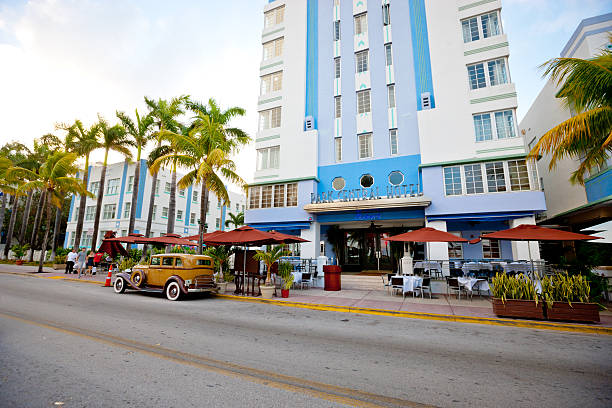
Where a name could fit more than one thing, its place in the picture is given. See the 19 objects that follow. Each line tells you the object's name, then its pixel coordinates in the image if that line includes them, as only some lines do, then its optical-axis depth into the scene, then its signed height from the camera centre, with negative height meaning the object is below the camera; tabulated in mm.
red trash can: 15141 -1203
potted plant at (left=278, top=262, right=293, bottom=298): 12359 -894
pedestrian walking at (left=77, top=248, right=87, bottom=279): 19842 -203
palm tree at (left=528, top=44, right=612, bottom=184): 9164 +5225
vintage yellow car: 11547 -855
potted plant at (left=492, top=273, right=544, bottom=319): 8523 -1302
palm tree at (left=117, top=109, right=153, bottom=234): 25438 +11060
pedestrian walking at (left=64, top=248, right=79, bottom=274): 20844 -466
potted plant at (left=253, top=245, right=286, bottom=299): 12245 -174
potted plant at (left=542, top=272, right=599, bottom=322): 8008 -1285
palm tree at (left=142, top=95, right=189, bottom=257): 23422 +11973
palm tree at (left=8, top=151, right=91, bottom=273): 23078 +6374
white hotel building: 16312 +8542
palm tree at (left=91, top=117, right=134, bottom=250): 26188 +10515
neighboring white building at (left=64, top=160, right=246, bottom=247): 33125 +6132
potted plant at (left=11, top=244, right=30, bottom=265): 31034 +486
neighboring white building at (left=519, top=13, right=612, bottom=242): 14578 +5451
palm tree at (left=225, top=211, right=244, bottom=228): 38219 +4671
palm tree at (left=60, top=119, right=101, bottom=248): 26484 +10785
